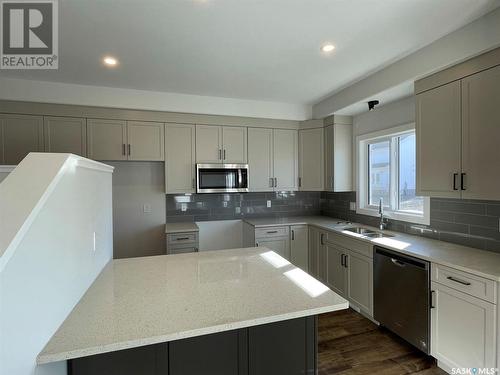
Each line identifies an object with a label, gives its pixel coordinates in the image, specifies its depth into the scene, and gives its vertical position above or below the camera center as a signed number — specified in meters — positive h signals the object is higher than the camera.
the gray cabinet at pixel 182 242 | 3.12 -0.70
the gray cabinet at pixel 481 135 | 1.75 +0.36
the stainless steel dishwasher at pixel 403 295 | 2.04 -0.98
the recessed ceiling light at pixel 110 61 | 2.30 +1.18
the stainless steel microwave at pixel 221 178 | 3.40 +0.11
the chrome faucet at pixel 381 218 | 3.07 -0.41
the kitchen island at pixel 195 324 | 1.00 -0.57
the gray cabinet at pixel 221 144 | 3.43 +0.59
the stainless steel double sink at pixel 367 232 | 2.86 -0.57
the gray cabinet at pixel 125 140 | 3.03 +0.59
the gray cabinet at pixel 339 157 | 3.53 +0.40
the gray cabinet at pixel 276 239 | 3.46 -0.73
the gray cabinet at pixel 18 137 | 2.74 +0.57
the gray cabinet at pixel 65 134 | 2.87 +0.62
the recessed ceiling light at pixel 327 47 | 2.11 +1.17
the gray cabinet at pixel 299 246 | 3.58 -0.86
